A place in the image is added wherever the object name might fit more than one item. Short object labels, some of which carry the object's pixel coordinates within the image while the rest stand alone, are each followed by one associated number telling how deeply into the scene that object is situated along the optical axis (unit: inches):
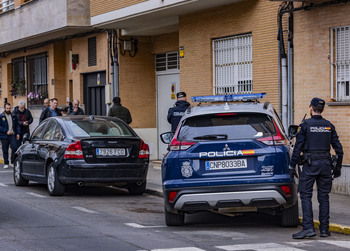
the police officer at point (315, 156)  351.9
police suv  358.0
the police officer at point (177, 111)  579.2
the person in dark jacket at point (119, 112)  741.9
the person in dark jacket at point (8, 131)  788.0
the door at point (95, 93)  905.8
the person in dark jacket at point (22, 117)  799.1
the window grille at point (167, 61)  821.2
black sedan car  508.4
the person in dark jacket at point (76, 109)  774.9
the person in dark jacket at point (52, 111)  770.2
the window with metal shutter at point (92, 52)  903.7
